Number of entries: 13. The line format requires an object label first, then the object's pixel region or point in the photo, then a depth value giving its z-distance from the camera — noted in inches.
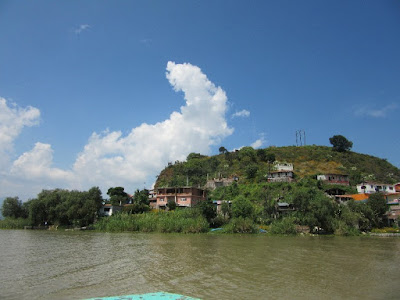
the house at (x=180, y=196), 2303.6
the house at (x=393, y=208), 1732.5
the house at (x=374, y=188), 2394.7
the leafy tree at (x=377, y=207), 1676.9
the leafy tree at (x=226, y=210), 1856.7
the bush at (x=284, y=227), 1579.7
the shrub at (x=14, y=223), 2384.4
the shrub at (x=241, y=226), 1651.1
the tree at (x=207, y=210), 1809.8
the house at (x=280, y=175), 2534.4
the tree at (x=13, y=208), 2533.5
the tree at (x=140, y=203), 2227.5
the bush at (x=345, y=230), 1557.6
